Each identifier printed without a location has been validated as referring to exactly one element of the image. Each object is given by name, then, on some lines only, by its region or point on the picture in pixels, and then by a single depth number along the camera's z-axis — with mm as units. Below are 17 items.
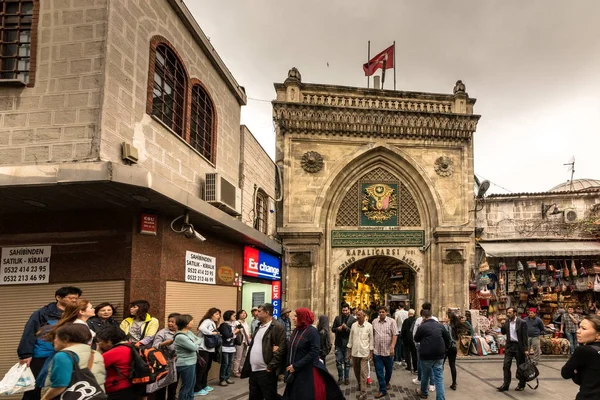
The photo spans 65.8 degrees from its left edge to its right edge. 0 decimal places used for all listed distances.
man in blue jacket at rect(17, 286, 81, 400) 5363
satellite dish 17484
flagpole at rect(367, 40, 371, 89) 19955
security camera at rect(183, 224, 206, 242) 8633
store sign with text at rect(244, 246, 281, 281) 13133
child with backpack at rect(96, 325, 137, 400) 4406
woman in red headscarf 5203
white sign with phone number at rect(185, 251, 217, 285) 9484
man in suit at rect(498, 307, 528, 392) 9023
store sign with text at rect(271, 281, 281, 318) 16022
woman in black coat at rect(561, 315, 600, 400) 4027
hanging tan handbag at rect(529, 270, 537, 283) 16623
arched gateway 16797
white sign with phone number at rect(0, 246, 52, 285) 7750
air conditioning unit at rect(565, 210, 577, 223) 17547
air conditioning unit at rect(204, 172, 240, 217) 9984
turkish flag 18828
